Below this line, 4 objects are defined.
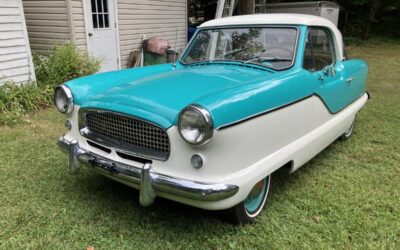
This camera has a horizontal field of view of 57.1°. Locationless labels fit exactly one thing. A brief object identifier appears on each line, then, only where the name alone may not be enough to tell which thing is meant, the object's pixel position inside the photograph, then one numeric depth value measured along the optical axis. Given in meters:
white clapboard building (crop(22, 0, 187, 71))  7.27
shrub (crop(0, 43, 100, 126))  5.67
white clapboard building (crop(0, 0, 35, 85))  5.85
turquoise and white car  2.38
